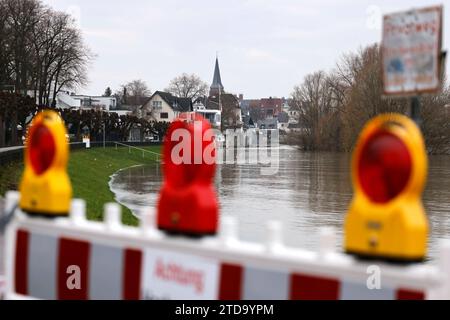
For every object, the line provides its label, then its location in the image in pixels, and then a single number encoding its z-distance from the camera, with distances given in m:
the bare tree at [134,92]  154.38
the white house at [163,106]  140.12
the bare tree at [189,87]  155.50
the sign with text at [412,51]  3.51
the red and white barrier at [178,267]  3.44
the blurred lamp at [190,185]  4.05
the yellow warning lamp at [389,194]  3.29
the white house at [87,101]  120.71
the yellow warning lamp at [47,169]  4.74
